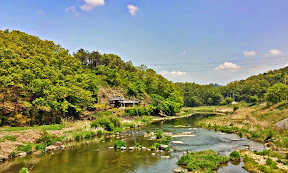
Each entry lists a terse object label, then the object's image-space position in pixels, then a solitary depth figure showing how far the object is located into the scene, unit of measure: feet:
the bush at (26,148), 79.46
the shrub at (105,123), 126.65
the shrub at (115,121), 137.59
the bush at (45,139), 88.69
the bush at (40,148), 83.13
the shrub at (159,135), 103.81
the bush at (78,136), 105.81
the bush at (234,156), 69.00
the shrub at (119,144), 87.54
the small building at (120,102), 217.36
